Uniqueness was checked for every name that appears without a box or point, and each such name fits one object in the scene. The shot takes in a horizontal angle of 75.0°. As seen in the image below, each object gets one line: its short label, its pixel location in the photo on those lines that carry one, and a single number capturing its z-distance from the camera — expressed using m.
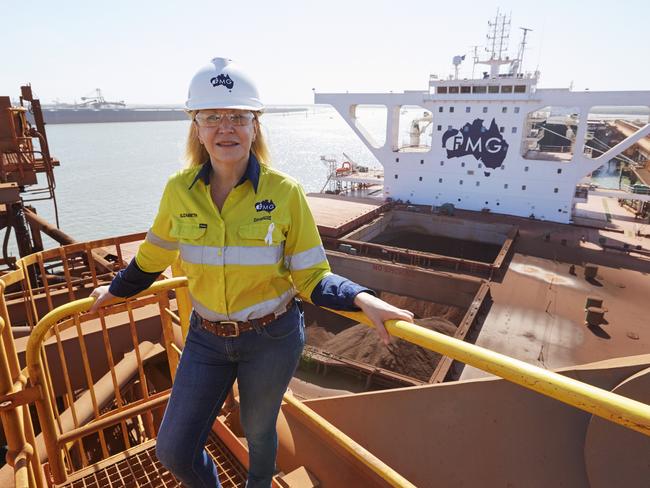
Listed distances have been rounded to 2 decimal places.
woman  1.92
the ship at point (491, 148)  19.77
